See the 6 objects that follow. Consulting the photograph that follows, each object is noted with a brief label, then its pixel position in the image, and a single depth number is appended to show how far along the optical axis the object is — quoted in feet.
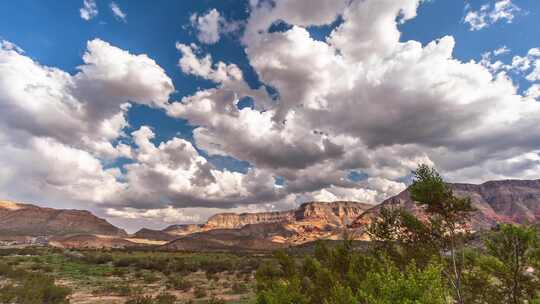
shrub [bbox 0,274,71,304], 83.56
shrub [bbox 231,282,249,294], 126.62
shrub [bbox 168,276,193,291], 127.34
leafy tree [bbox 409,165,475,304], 56.34
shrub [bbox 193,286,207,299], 112.20
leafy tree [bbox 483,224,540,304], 49.47
